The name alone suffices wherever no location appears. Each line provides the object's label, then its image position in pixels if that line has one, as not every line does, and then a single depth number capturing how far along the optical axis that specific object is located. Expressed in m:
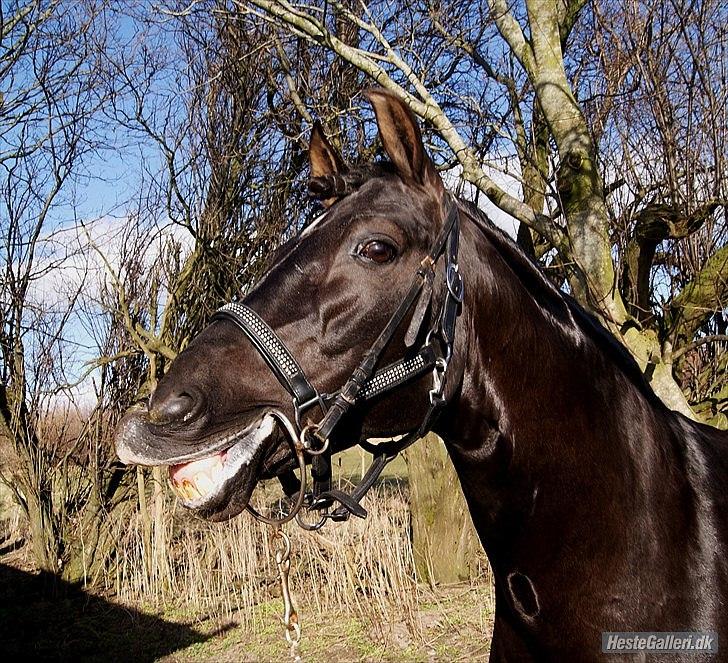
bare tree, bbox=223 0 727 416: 4.02
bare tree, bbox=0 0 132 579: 8.41
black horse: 1.54
